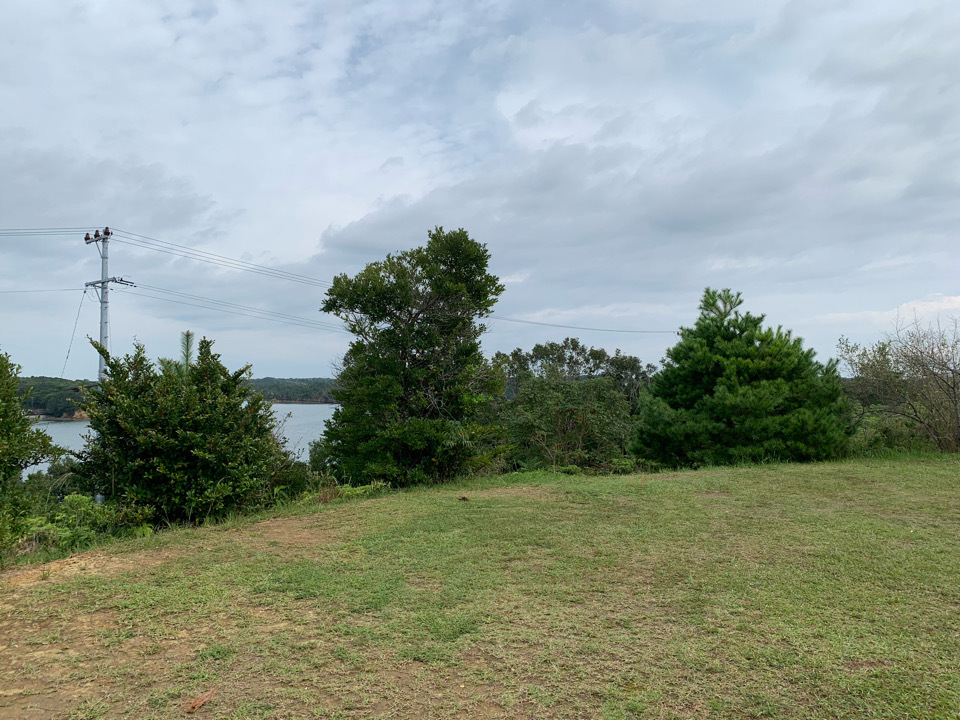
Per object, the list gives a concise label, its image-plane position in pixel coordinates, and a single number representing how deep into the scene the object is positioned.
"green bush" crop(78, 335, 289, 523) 5.61
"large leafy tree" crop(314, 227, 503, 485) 8.89
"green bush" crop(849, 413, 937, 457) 9.92
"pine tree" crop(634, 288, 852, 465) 9.78
